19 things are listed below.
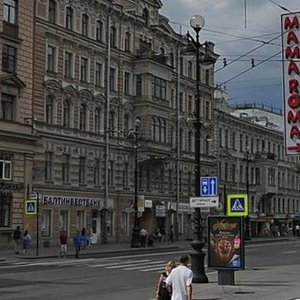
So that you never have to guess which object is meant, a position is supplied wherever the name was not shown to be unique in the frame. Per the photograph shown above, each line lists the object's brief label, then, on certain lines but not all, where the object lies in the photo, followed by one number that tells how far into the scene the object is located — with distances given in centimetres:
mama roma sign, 1897
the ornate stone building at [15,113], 4916
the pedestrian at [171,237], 6544
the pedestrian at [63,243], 4234
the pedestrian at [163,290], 1447
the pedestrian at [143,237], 5643
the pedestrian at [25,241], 4553
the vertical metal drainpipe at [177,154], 7131
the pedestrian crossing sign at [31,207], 4266
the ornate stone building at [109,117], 5431
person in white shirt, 1425
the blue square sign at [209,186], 2418
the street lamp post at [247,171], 7533
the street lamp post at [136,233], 5475
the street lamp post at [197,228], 2420
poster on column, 2280
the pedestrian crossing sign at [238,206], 2302
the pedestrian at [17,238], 4544
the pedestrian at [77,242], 4272
